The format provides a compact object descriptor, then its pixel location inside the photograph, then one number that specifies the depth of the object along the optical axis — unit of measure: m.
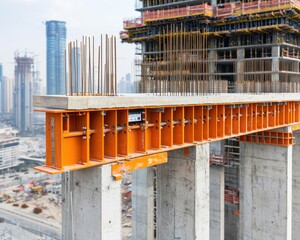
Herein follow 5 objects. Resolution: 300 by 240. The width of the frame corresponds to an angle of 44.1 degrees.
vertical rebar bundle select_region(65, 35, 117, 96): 9.84
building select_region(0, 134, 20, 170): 109.06
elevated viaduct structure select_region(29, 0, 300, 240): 8.72
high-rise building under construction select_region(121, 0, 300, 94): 26.75
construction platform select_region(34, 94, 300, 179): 8.08
